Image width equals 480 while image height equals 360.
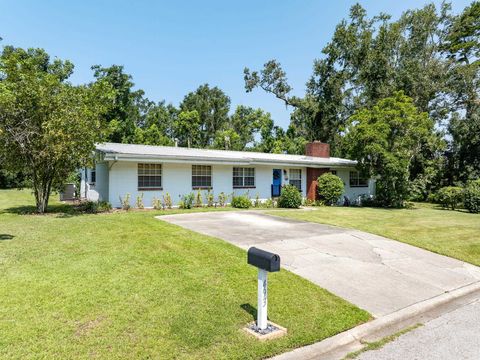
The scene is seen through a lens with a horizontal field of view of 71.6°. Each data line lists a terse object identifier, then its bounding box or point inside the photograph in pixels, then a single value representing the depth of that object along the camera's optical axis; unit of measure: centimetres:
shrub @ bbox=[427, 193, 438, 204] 2434
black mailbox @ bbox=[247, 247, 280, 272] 420
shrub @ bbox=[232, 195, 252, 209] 1756
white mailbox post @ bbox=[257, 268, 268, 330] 431
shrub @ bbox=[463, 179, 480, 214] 1895
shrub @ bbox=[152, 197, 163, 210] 1599
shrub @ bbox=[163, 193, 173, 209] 1641
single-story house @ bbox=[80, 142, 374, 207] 1550
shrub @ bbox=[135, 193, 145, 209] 1576
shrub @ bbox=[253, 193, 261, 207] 1870
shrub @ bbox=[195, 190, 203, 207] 1721
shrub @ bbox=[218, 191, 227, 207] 1784
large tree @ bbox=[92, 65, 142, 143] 3306
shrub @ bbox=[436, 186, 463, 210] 2058
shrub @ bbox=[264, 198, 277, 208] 1881
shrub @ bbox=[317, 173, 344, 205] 2034
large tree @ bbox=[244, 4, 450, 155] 2706
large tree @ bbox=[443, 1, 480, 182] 2551
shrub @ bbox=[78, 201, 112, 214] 1445
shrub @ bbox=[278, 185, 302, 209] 1813
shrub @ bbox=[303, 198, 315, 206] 2029
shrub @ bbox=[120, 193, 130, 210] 1523
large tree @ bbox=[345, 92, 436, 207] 1980
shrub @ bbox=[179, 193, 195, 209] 1644
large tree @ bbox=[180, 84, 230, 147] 4900
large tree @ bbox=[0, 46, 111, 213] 1266
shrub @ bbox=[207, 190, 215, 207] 1753
